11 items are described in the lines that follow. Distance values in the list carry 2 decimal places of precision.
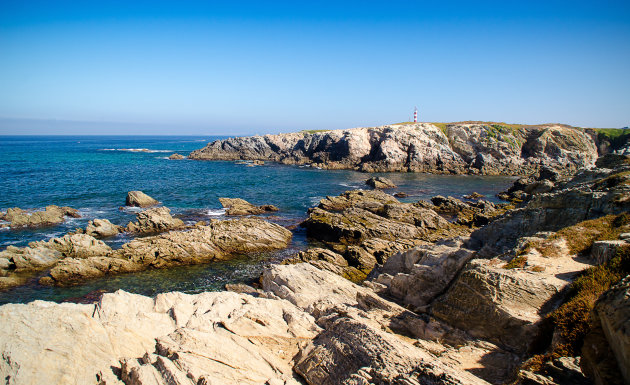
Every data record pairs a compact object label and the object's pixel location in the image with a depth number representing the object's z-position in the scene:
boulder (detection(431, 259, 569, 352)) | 11.77
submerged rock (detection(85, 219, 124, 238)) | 38.84
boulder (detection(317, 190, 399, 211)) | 48.59
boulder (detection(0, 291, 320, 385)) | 11.42
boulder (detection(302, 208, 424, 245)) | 38.69
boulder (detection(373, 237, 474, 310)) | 16.72
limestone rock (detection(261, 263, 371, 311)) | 20.05
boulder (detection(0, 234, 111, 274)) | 30.05
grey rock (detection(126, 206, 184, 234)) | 41.34
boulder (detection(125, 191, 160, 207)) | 53.62
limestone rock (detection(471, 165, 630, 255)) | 21.58
